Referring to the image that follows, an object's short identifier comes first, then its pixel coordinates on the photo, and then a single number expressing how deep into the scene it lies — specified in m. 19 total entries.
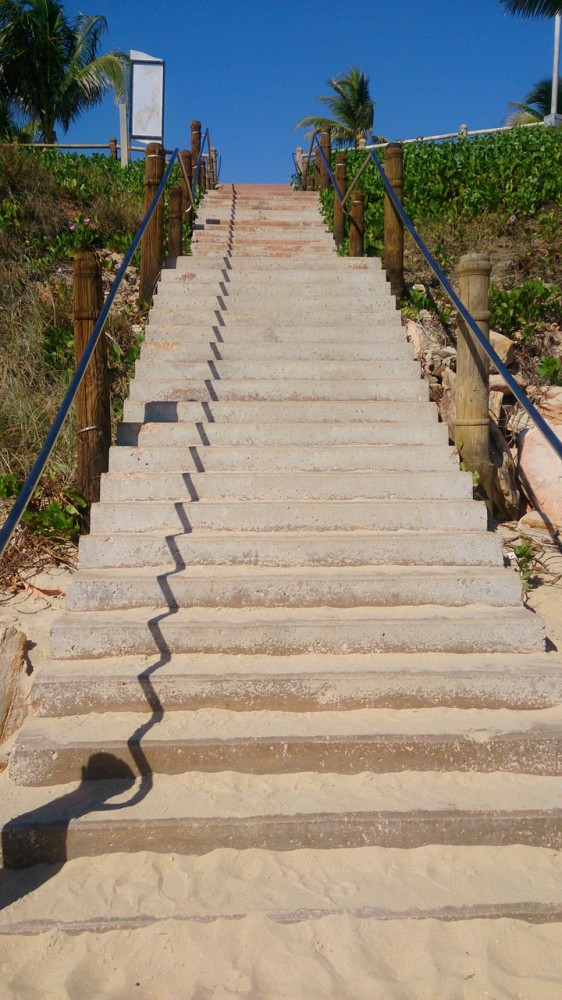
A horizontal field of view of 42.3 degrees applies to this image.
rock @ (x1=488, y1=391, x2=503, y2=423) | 5.10
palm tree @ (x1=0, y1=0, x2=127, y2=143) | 21.23
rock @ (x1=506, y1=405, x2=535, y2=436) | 5.13
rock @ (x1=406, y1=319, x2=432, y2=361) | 5.48
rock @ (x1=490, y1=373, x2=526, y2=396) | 5.19
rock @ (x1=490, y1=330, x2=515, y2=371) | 5.57
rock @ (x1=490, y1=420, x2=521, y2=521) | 4.43
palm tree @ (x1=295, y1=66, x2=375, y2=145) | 31.08
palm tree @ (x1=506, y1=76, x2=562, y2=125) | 24.39
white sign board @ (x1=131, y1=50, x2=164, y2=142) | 11.67
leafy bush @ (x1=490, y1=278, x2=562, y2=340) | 6.07
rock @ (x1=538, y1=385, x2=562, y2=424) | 5.23
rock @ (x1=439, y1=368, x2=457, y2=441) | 4.86
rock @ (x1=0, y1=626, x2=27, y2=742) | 3.02
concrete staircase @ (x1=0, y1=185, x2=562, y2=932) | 2.44
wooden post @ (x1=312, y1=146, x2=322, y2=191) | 10.98
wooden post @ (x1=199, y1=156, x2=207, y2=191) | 10.58
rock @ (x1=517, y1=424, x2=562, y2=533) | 4.48
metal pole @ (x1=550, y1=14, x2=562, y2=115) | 21.76
